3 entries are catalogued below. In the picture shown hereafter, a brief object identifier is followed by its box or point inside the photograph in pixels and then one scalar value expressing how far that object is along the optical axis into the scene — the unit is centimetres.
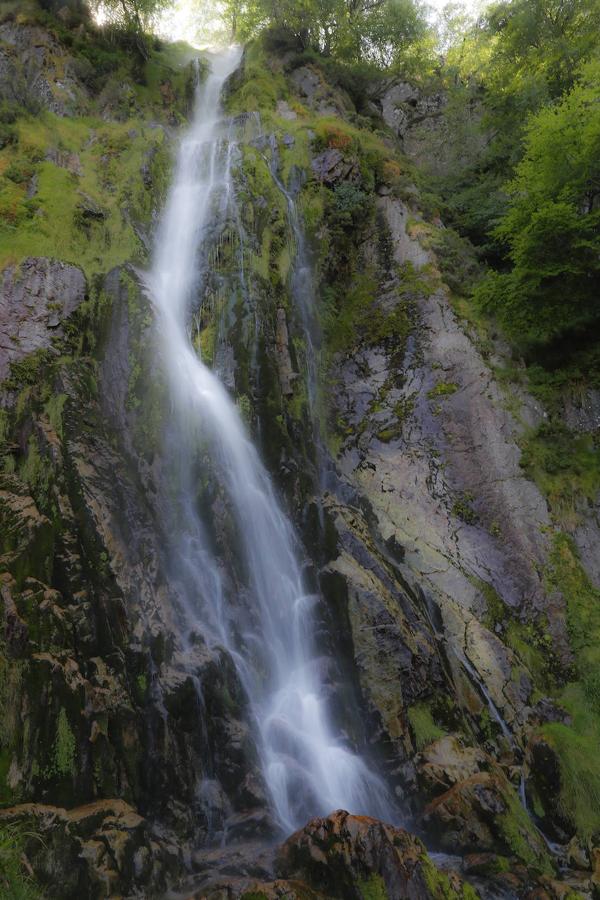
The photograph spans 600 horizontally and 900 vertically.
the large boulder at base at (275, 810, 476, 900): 512
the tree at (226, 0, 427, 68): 2372
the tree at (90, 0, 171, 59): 2119
